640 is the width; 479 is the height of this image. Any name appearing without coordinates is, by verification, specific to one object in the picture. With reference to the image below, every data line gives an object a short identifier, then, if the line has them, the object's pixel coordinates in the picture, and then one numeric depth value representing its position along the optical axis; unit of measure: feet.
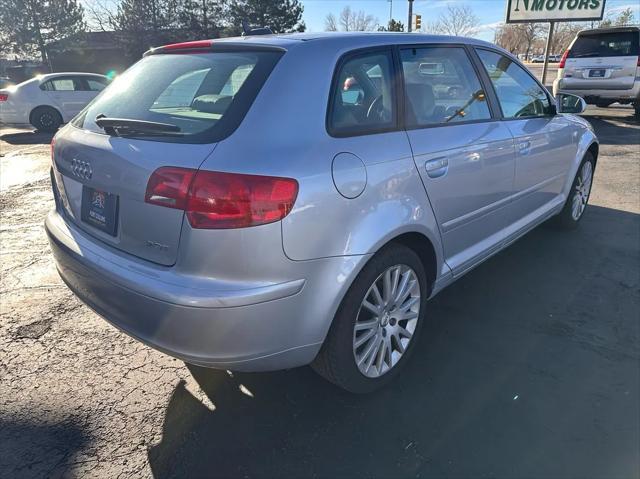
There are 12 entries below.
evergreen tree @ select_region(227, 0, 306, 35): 115.24
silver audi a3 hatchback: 5.88
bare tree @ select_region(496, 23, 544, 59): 222.97
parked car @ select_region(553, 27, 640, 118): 35.14
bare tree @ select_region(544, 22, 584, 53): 212.64
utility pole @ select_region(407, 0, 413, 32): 60.00
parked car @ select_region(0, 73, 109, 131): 38.24
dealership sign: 55.11
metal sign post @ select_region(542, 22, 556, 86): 51.29
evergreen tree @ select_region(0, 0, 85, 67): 117.70
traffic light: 64.75
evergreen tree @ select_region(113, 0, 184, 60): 114.01
